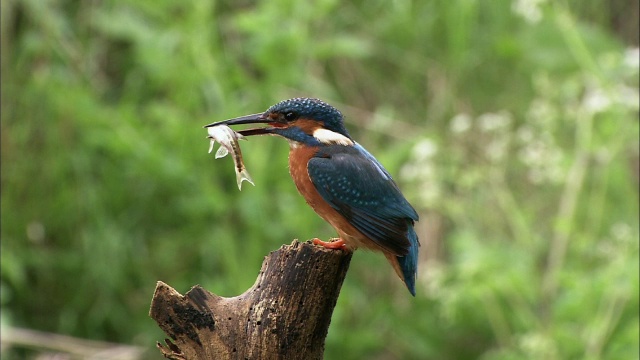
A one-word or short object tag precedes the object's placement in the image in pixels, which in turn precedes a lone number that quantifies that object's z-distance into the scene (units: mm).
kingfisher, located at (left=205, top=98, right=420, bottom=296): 5340
